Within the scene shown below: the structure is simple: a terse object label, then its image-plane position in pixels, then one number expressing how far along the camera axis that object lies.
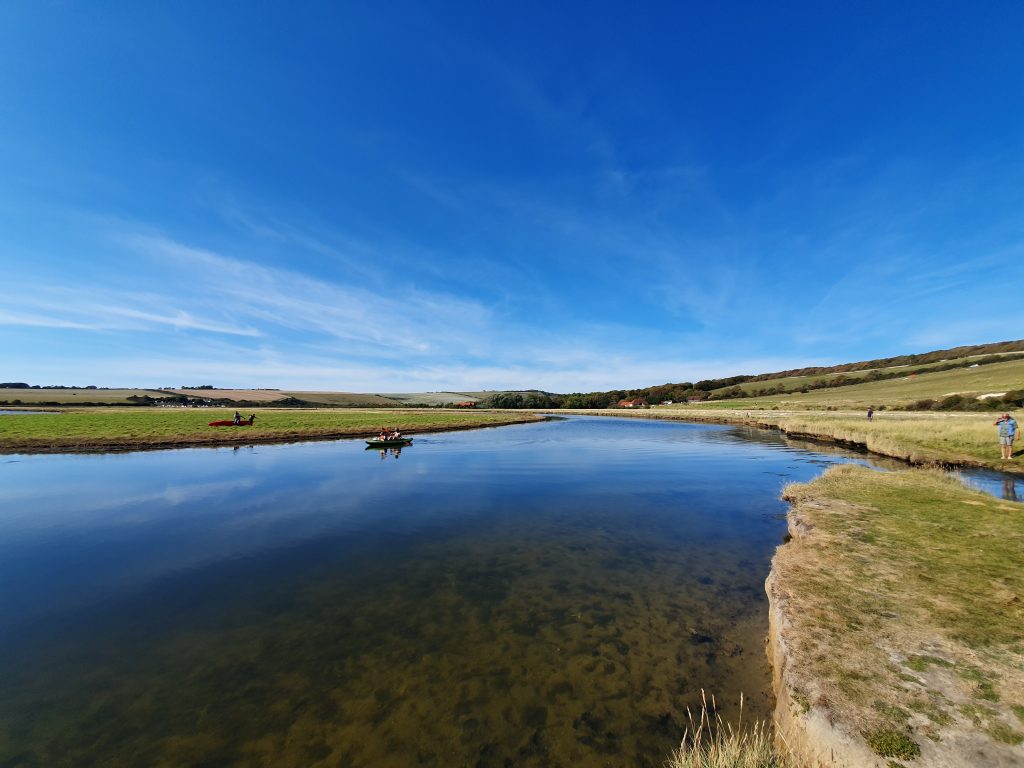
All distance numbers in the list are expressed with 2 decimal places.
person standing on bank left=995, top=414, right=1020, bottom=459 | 22.89
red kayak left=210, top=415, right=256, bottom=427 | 55.34
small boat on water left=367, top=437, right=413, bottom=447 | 38.81
